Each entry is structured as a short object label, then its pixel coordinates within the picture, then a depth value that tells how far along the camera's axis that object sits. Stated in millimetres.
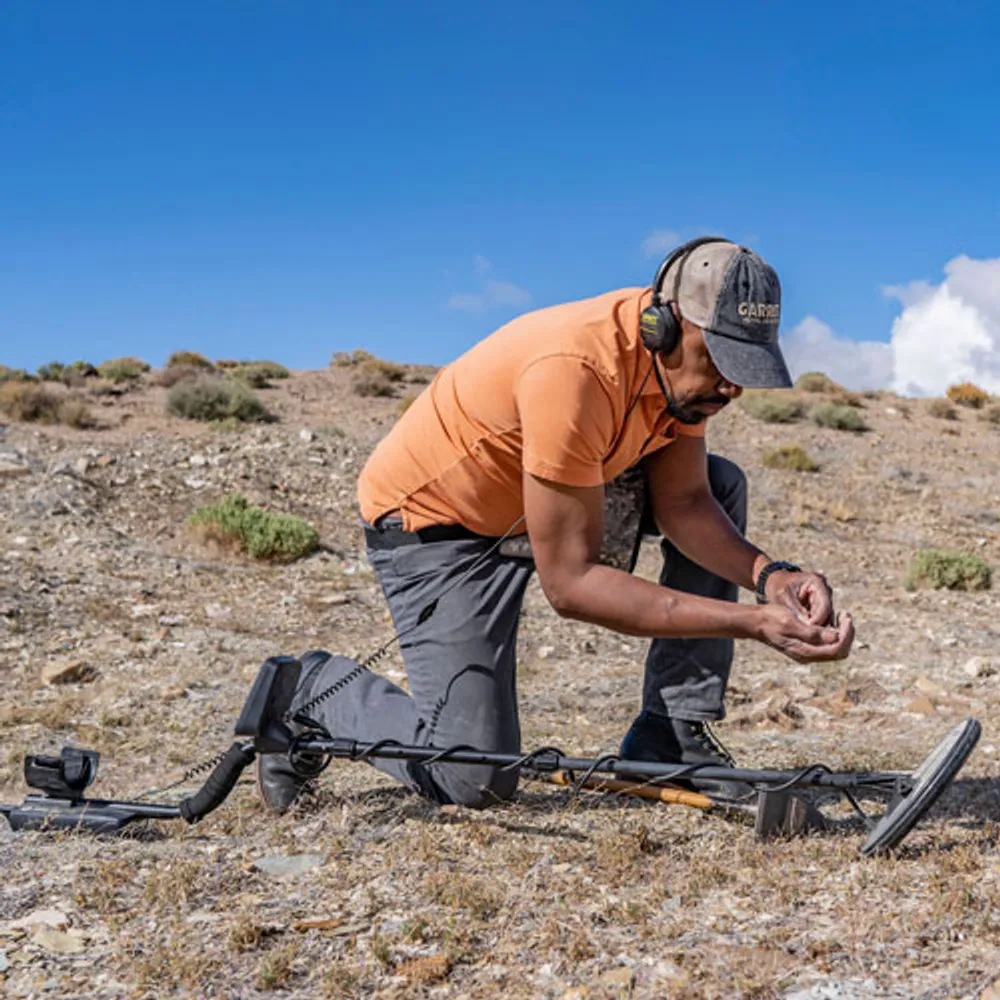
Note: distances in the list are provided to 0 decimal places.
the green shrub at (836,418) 16328
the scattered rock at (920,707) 4715
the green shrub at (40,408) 13609
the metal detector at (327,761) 2770
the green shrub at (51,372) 19906
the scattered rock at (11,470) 9211
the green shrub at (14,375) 20422
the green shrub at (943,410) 19797
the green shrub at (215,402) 14879
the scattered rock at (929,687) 5090
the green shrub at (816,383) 21625
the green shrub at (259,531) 8062
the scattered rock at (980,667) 5453
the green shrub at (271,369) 20089
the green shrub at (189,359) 23719
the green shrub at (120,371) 19453
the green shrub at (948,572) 8289
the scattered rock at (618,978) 2084
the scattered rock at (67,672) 5344
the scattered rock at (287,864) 2759
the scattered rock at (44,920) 2434
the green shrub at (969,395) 21891
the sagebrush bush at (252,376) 19172
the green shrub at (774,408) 16109
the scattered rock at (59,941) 2326
